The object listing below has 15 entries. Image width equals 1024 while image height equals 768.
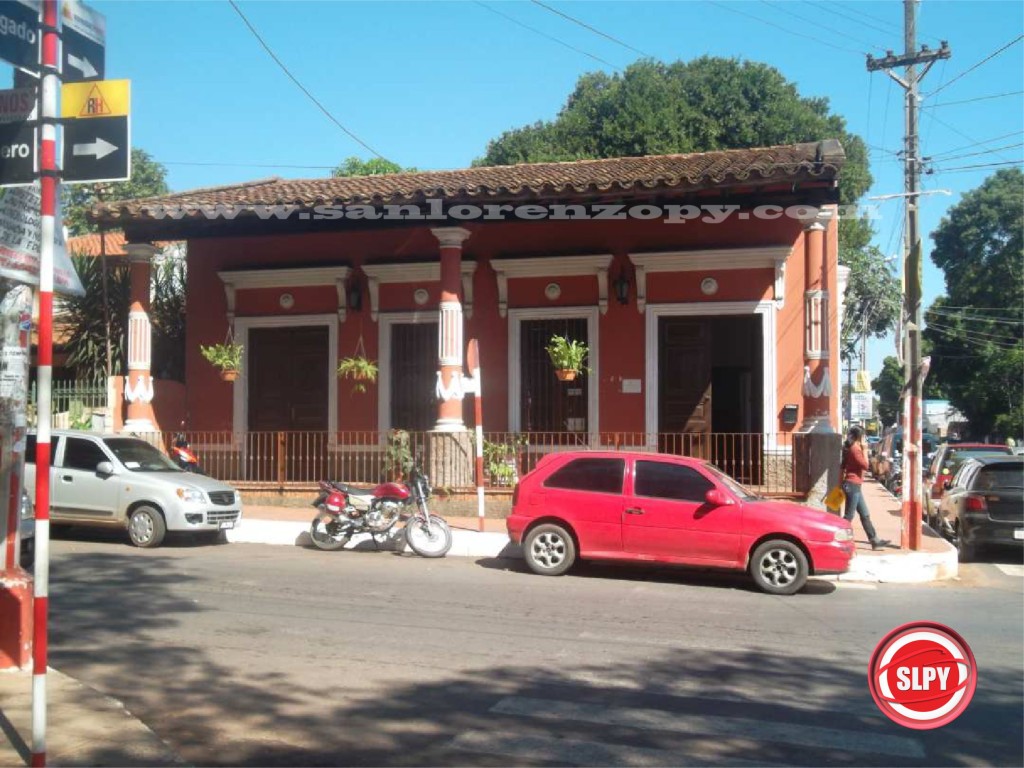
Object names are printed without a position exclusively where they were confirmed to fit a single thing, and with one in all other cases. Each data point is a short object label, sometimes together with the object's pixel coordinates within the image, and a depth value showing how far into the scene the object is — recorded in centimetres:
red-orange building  1535
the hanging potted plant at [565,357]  1572
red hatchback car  1066
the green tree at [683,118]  3541
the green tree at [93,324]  1894
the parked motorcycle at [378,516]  1298
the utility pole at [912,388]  1309
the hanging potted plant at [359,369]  1683
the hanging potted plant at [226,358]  1702
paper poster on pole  546
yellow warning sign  525
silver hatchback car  1305
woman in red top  1316
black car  1402
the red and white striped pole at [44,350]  472
